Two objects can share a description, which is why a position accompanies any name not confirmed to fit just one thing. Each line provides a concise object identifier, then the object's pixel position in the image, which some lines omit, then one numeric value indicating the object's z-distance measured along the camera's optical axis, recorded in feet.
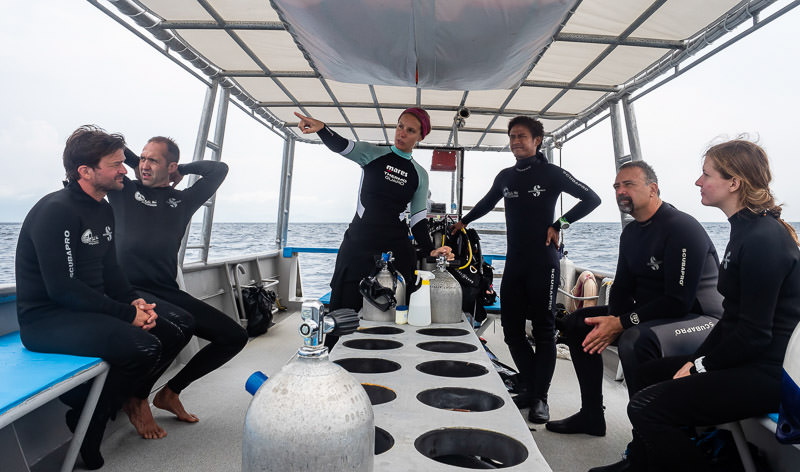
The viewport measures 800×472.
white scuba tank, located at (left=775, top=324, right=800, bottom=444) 3.42
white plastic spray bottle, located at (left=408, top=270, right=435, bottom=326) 6.11
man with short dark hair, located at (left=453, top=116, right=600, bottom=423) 8.91
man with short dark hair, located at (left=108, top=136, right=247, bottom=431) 8.23
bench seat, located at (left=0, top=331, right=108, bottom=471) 4.44
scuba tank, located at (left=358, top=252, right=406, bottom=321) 5.97
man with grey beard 6.51
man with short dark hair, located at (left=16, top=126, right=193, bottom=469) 5.94
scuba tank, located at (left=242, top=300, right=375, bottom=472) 1.81
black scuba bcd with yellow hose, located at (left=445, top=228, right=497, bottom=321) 9.28
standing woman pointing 7.28
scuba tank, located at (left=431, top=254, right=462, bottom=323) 6.31
